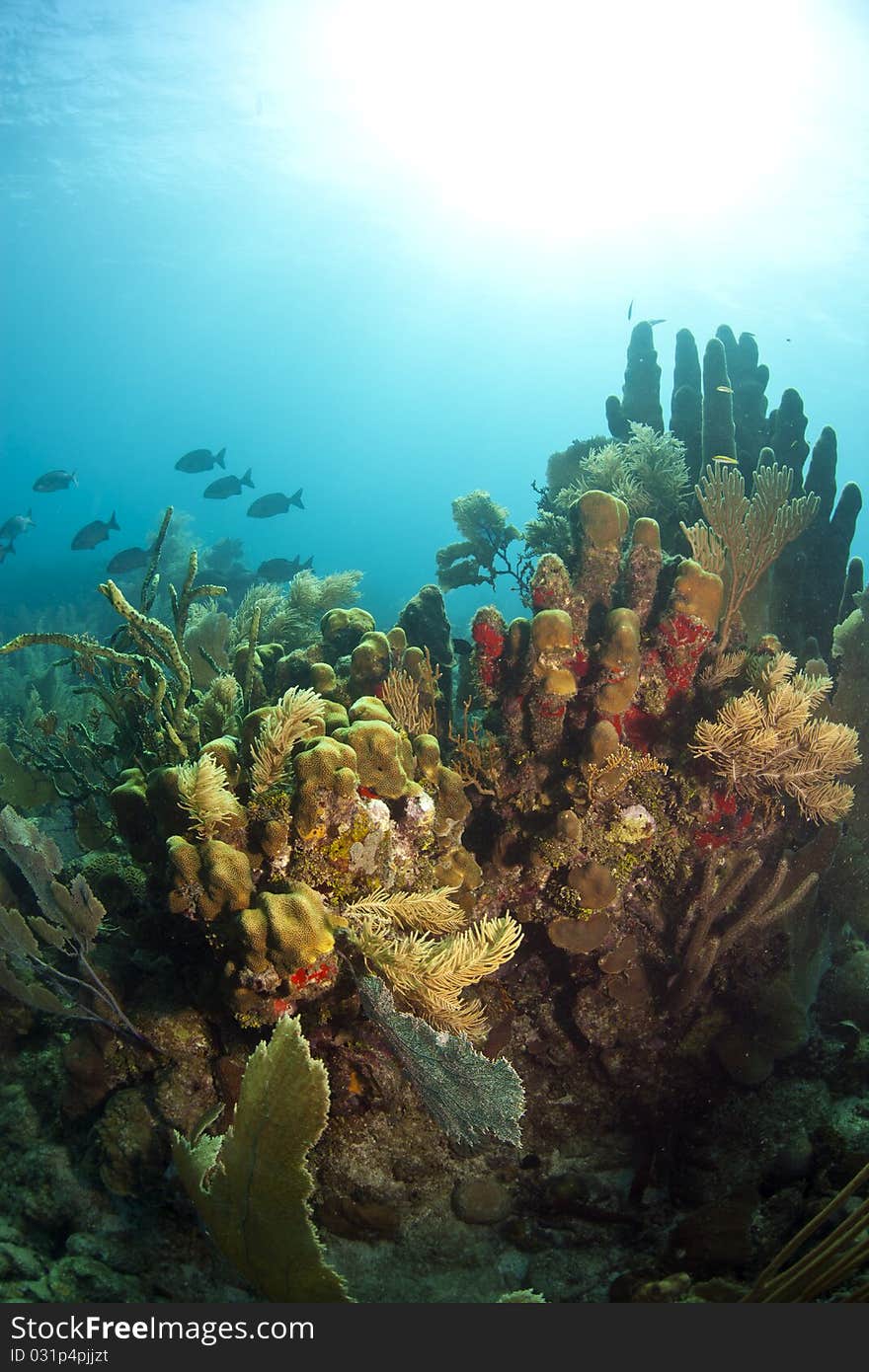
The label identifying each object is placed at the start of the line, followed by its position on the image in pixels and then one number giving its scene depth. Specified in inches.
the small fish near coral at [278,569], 466.9
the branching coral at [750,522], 195.3
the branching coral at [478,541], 284.7
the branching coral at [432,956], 106.9
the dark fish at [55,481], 511.2
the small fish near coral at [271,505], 498.3
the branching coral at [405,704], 165.0
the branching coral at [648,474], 241.6
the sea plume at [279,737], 124.0
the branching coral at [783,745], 147.9
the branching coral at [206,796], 112.6
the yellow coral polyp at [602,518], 171.3
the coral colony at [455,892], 107.6
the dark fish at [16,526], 504.7
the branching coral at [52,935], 118.3
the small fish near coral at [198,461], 521.0
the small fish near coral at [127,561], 423.8
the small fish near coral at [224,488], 508.4
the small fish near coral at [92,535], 445.4
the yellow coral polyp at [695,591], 163.5
